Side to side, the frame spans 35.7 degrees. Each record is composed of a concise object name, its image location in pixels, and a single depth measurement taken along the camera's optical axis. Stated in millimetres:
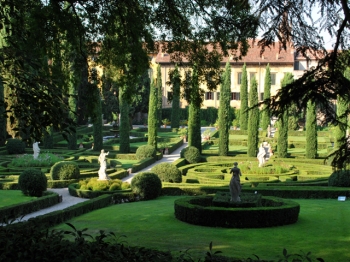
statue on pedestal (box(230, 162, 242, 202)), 15234
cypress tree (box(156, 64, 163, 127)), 57906
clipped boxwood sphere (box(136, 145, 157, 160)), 33250
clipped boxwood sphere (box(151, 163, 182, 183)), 23391
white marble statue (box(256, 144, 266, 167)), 27594
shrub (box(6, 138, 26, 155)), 35188
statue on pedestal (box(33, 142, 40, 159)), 30016
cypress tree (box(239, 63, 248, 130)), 46847
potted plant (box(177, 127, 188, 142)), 45500
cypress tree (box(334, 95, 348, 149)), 29609
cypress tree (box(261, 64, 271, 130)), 48375
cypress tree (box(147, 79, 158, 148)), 36000
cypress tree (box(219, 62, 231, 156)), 35094
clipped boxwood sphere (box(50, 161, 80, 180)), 24016
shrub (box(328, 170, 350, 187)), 21672
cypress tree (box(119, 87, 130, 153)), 36156
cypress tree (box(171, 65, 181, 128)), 53984
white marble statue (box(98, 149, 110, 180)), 23375
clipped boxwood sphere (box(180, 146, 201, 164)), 32469
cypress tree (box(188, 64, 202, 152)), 34812
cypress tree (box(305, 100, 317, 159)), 33500
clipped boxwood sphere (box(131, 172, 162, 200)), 19828
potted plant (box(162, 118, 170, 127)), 58112
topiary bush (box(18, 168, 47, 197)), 19891
